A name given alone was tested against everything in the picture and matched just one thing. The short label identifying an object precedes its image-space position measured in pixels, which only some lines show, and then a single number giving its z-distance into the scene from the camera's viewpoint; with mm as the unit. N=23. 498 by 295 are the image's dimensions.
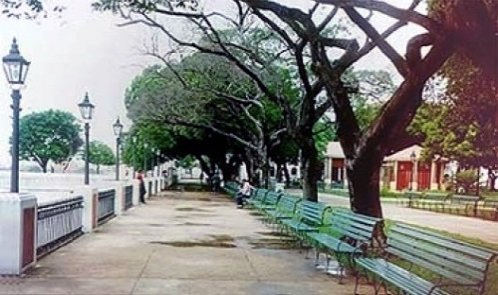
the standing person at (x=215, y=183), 51188
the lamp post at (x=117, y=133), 26542
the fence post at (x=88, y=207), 15555
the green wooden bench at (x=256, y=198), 22659
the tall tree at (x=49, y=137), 66625
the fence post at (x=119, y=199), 21384
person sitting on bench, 28234
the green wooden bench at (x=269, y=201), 19198
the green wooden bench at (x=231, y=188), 36700
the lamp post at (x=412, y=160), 55688
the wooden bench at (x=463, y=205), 30516
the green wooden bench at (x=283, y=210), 15709
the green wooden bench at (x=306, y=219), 12508
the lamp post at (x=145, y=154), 45609
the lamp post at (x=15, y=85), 10047
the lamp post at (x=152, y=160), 49188
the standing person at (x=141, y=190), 29359
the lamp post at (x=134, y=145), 45906
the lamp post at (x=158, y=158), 51188
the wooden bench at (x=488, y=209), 28772
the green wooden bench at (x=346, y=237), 9117
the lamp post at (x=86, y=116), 17172
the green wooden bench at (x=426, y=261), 5828
